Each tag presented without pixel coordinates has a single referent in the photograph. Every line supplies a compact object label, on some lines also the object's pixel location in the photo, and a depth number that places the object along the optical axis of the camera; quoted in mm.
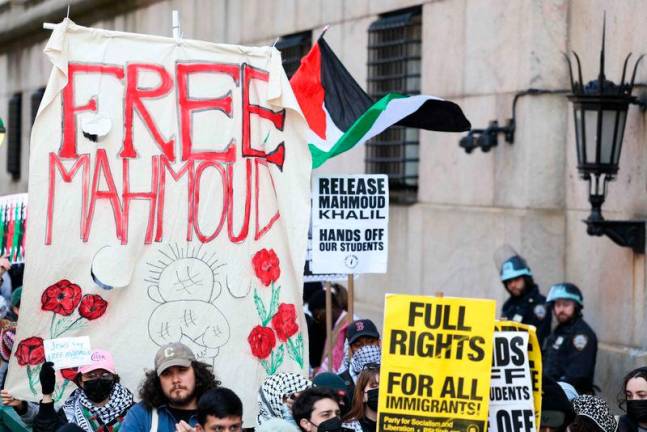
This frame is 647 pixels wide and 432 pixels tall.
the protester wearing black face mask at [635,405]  7961
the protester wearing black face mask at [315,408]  7062
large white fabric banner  8227
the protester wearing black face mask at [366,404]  7633
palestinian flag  10180
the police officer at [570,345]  10883
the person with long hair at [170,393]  7254
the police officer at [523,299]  11758
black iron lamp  11406
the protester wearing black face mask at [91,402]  7977
